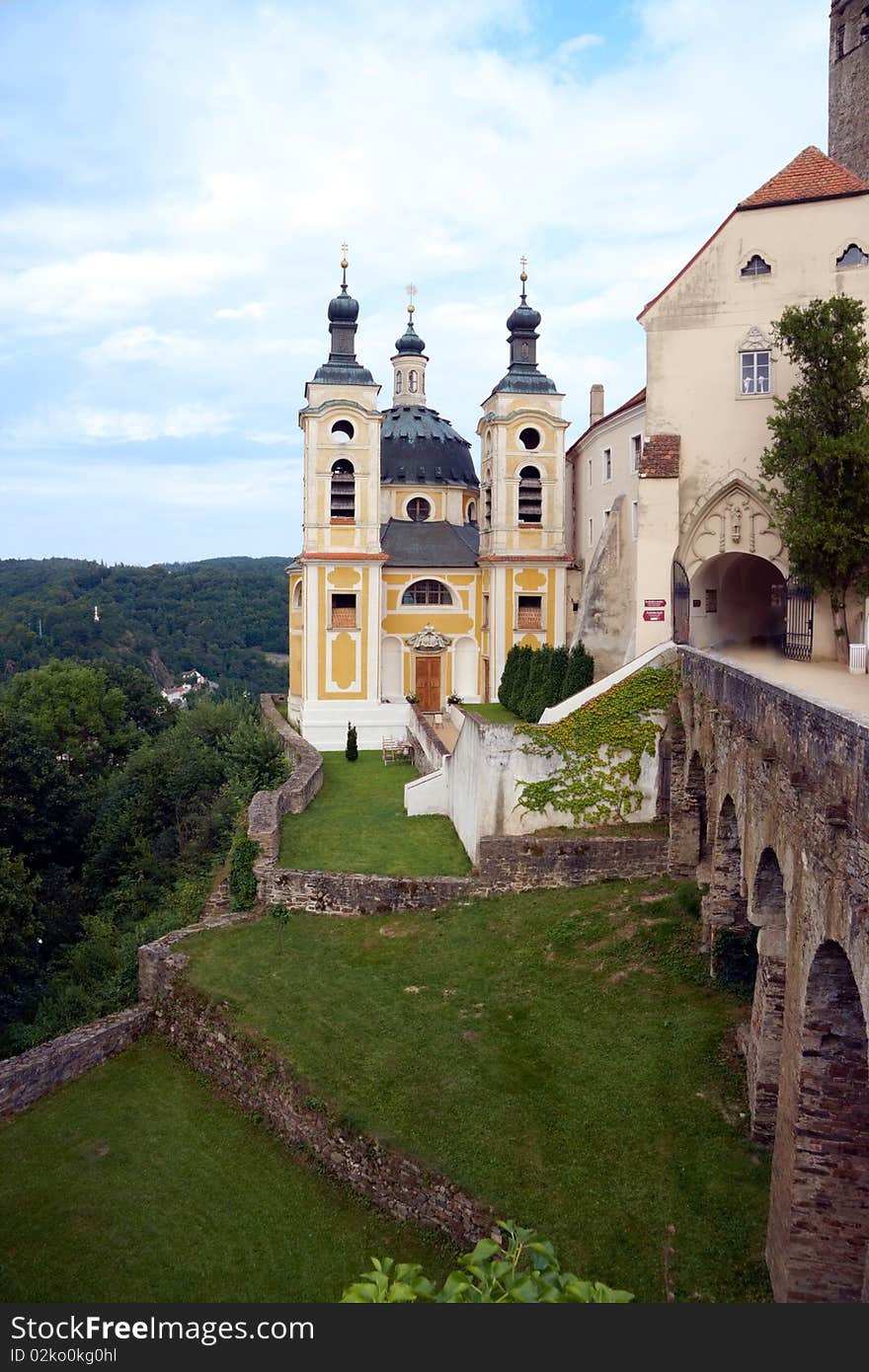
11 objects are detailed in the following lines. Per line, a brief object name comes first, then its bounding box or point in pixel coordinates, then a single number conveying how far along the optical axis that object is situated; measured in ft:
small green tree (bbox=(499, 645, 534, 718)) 117.19
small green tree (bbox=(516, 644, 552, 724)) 104.17
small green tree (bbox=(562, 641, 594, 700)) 96.89
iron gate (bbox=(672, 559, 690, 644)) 79.10
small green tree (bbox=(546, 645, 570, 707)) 101.51
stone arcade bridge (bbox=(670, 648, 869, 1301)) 26.08
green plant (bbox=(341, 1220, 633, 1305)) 13.35
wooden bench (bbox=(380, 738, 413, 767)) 120.47
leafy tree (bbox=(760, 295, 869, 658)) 67.97
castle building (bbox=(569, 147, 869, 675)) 77.10
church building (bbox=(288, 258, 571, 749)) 125.90
